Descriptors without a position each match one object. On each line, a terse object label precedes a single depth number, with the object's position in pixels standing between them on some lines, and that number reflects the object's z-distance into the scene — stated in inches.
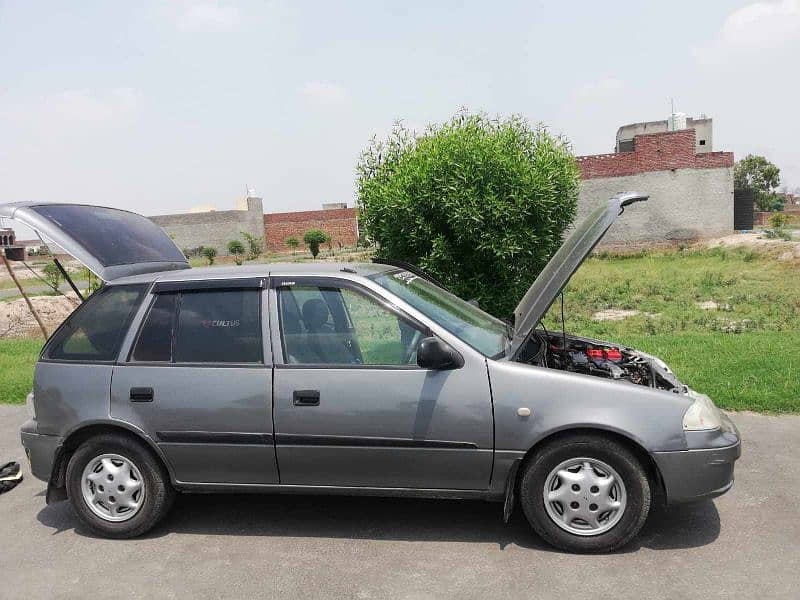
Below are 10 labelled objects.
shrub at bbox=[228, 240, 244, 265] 1654.8
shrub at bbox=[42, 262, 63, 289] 690.4
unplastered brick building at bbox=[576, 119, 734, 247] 1001.5
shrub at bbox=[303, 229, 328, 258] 1601.9
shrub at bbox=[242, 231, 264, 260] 1591.5
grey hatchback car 156.7
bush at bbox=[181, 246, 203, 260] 1811.0
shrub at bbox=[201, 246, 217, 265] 1593.8
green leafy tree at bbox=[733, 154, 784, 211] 2539.4
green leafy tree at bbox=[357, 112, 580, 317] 350.0
